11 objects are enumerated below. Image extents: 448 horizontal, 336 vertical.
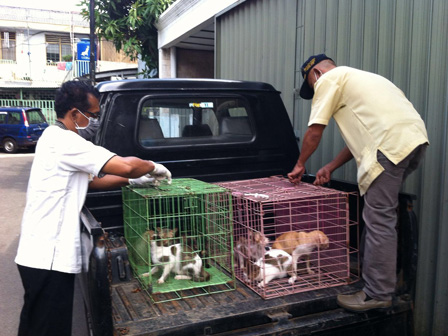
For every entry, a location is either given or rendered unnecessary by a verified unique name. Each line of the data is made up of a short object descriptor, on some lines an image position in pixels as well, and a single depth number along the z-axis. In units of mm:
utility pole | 11634
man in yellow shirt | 2459
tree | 11555
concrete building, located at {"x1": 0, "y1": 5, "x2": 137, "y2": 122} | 26625
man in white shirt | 2260
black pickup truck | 2150
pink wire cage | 2621
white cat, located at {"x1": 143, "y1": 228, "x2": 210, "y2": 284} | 2674
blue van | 18078
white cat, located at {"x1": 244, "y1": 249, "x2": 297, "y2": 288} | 2611
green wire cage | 2588
